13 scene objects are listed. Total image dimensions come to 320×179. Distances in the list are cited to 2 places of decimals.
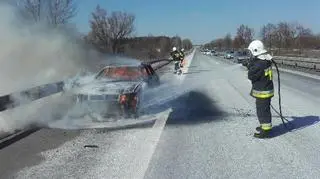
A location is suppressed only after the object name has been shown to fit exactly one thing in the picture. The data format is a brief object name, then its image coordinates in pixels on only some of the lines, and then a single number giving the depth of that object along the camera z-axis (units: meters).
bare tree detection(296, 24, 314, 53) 119.31
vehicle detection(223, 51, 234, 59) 84.20
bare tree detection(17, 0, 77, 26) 24.97
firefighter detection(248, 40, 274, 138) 9.34
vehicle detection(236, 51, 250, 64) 61.00
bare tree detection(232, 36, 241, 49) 167.89
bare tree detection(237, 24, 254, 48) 166.38
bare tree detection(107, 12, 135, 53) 67.56
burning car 11.77
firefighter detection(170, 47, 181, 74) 34.53
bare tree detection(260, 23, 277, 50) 115.50
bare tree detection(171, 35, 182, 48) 142.77
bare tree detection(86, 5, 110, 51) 62.88
